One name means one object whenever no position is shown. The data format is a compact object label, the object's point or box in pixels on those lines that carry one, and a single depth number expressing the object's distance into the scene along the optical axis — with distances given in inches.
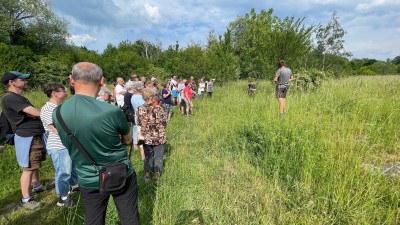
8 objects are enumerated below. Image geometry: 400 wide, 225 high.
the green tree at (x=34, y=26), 1314.0
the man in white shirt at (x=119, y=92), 296.2
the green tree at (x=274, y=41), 565.0
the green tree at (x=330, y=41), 976.3
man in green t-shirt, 75.2
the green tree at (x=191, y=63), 1139.3
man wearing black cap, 138.4
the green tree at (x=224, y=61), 792.9
